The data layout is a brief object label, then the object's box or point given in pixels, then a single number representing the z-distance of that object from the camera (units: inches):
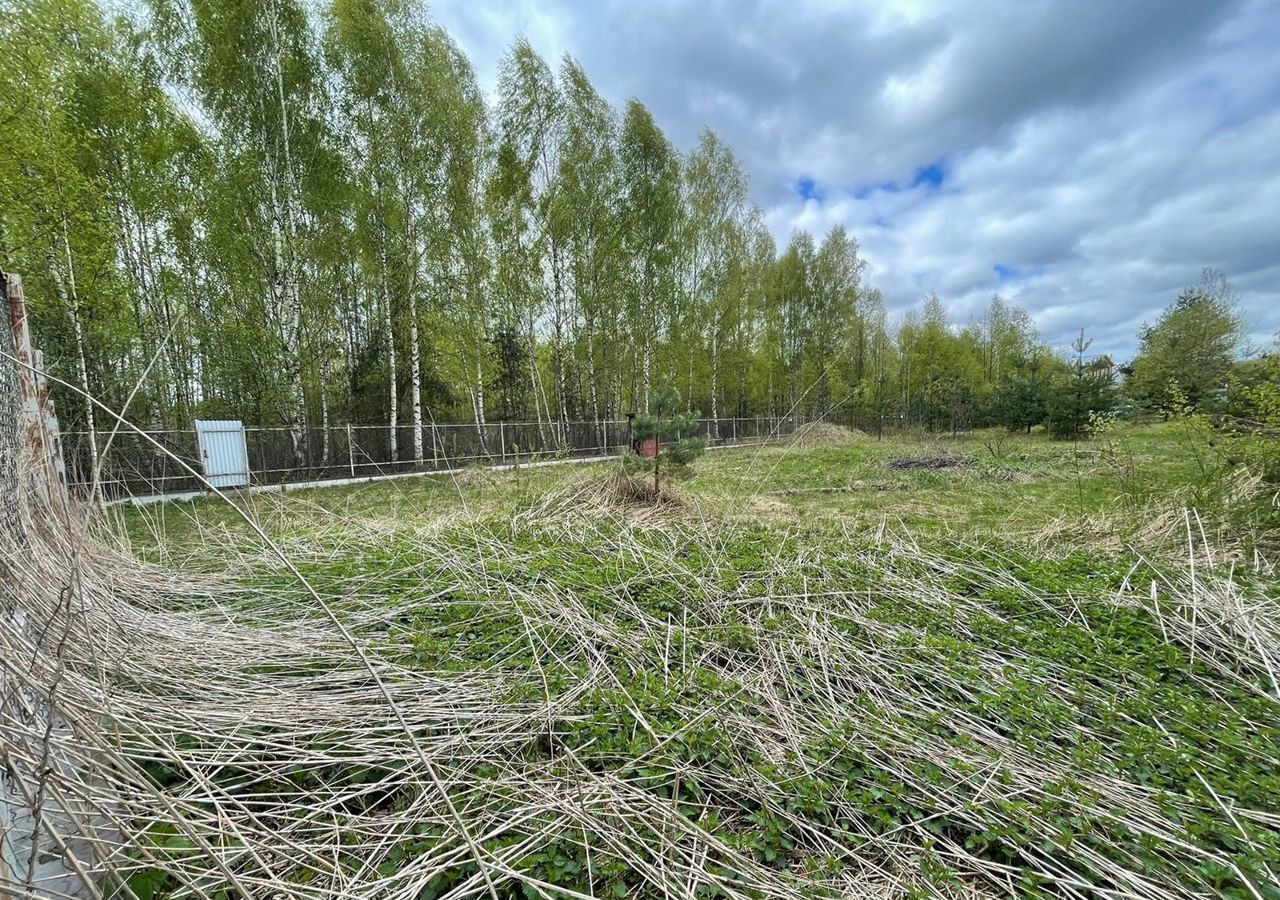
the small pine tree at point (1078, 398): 702.5
